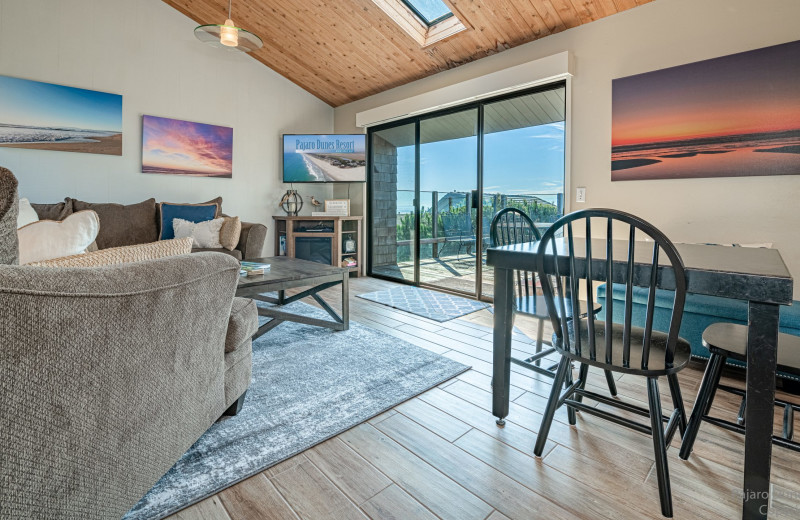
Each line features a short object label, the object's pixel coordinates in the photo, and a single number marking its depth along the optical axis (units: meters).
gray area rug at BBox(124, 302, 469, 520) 1.35
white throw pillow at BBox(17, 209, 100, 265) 1.08
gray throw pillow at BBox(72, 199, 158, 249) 3.67
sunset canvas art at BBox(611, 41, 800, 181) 2.39
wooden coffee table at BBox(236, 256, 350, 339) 2.33
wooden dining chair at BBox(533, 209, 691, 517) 1.21
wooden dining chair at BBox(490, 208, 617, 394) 1.90
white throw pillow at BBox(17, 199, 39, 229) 2.82
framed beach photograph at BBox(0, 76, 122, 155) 3.61
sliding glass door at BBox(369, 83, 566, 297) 3.66
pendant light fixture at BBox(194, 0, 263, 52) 2.83
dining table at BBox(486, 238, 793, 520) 1.10
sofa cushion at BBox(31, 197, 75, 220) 3.44
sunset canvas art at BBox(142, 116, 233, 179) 4.34
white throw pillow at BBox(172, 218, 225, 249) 3.89
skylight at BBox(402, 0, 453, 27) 3.78
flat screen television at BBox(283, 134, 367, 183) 5.29
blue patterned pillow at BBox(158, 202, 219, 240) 4.00
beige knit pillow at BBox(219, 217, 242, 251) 3.92
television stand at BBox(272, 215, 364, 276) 5.14
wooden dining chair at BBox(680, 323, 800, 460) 1.36
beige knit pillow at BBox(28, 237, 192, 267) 0.98
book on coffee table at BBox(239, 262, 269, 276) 2.49
